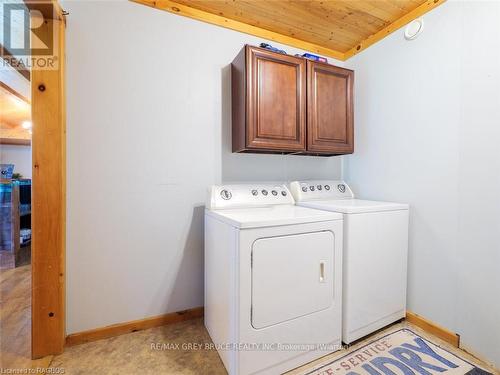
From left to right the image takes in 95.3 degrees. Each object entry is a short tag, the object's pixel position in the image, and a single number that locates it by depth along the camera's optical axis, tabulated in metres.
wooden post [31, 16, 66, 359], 1.29
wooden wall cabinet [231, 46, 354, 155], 1.59
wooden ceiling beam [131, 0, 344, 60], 1.63
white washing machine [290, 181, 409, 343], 1.42
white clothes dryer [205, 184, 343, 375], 1.13
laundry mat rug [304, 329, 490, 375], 1.24
